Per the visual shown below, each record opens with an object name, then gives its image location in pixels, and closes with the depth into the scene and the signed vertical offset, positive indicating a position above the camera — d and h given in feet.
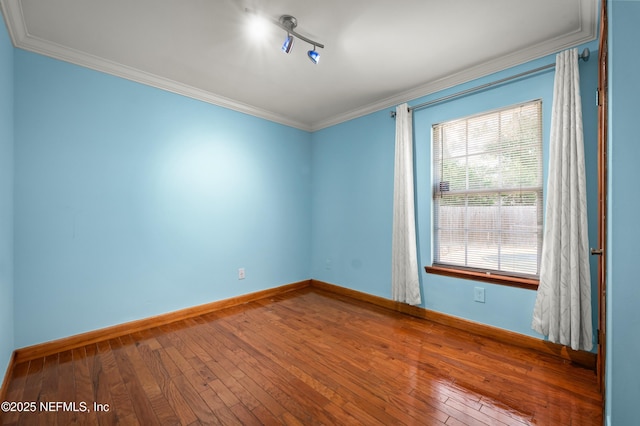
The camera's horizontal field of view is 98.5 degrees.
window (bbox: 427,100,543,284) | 8.00 +0.57
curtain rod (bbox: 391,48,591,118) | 6.93 +3.88
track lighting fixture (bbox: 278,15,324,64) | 6.49 +4.46
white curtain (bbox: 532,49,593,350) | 6.72 -0.51
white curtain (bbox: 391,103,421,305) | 9.99 -0.44
